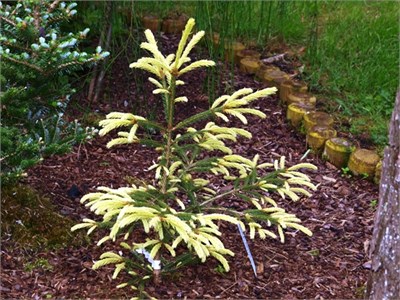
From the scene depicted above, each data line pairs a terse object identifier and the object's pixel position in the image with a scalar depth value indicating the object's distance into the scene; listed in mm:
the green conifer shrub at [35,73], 2811
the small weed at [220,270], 2999
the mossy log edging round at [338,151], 3992
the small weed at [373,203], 3673
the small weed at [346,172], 3947
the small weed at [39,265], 2938
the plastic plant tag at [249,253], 3012
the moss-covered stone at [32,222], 3084
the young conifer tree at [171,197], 2516
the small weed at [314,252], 3215
